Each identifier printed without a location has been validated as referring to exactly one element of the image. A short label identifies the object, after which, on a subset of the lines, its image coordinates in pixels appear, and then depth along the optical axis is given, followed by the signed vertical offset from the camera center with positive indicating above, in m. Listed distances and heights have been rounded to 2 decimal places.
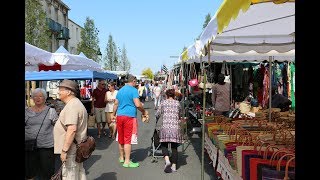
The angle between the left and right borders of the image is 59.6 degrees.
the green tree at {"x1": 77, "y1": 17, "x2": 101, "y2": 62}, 32.00 +5.64
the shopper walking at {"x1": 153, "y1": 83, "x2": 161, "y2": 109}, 15.91 -0.35
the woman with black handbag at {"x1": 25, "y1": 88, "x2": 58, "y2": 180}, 3.70 -0.69
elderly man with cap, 3.30 -0.49
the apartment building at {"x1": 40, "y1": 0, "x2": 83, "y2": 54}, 34.22 +9.31
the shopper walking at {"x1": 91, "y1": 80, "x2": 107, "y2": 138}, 8.46 -0.46
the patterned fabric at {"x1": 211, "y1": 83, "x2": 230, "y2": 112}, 6.85 -0.20
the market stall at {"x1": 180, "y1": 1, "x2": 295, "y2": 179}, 3.50 +0.91
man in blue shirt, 5.56 -0.49
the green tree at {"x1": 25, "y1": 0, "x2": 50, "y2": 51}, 16.95 +3.95
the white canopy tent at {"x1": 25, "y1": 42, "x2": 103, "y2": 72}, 4.93 +0.65
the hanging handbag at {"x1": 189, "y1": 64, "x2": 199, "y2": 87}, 9.41 +0.54
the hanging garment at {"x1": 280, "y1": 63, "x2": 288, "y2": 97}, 9.41 +0.34
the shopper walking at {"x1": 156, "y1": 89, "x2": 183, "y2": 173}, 5.44 -0.77
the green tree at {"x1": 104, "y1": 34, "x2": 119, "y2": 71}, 41.57 +4.80
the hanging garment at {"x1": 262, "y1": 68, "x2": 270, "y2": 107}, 9.46 -0.02
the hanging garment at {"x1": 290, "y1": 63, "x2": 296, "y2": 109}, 8.89 +0.40
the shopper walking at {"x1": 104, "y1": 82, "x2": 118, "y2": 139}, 8.58 -0.51
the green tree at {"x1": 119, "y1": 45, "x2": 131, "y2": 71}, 50.58 +5.02
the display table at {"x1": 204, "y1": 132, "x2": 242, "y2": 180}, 3.18 -1.01
